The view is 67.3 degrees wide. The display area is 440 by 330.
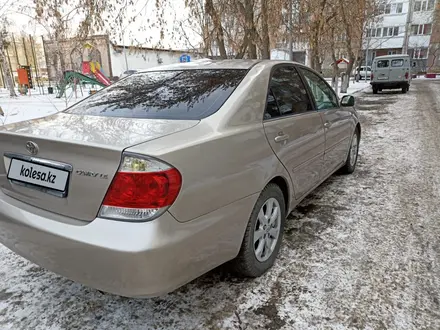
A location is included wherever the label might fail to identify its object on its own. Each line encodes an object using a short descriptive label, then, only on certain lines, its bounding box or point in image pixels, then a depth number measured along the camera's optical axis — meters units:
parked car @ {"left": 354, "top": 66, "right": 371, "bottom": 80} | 37.42
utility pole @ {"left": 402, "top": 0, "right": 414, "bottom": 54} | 35.45
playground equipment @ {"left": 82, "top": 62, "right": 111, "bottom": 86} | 22.31
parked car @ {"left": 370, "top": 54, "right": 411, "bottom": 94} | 17.42
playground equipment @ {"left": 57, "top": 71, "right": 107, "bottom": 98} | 17.47
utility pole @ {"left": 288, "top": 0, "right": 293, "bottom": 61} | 9.23
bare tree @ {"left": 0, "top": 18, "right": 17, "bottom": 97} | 17.70
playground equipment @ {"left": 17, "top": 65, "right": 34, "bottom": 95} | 25.22
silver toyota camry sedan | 1.55
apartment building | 40.55
